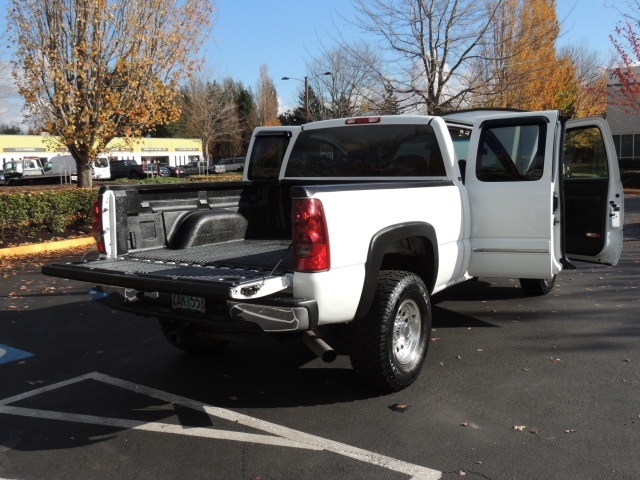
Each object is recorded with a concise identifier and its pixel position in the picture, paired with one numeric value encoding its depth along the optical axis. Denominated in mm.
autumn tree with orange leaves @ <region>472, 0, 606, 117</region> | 17453
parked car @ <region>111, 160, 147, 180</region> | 45344
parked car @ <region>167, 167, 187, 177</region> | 48731
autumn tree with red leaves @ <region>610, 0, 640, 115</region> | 17203
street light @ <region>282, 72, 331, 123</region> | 27772
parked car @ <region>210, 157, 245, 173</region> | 52844
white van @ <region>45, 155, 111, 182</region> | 39750
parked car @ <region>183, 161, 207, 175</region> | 53591
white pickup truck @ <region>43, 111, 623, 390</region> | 3723
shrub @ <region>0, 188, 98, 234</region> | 12586
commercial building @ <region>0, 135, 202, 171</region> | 56625
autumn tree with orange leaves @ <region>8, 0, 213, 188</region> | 15672
